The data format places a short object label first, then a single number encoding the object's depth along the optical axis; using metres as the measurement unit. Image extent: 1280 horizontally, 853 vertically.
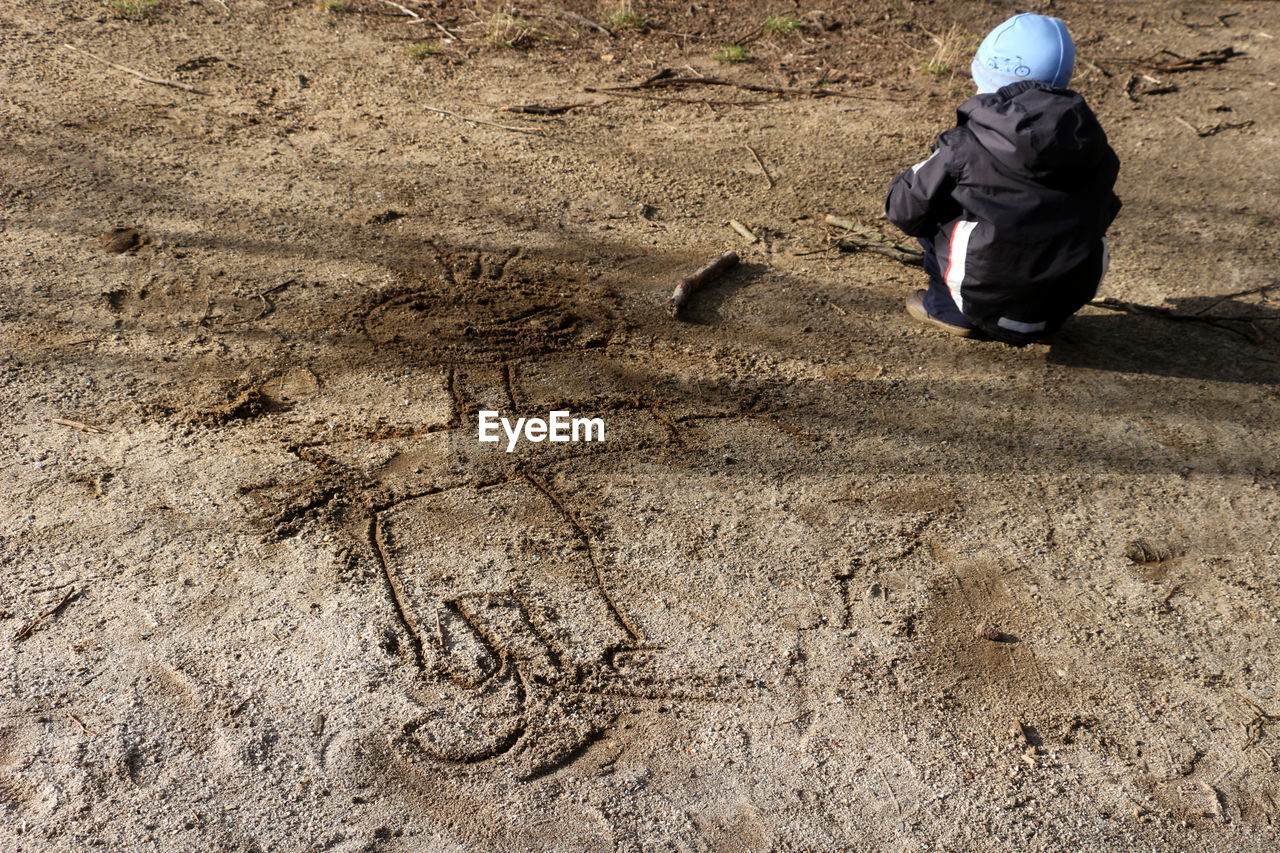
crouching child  3.68
